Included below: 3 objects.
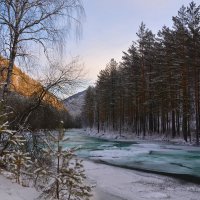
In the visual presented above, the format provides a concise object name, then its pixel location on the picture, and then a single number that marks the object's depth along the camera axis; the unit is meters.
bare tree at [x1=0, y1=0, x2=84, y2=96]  6.06
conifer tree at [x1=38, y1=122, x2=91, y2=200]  4.47
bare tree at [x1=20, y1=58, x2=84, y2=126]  6.44
